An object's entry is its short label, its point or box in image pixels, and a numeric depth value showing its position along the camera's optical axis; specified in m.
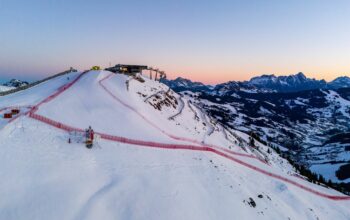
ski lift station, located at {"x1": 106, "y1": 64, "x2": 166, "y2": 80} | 96.50
